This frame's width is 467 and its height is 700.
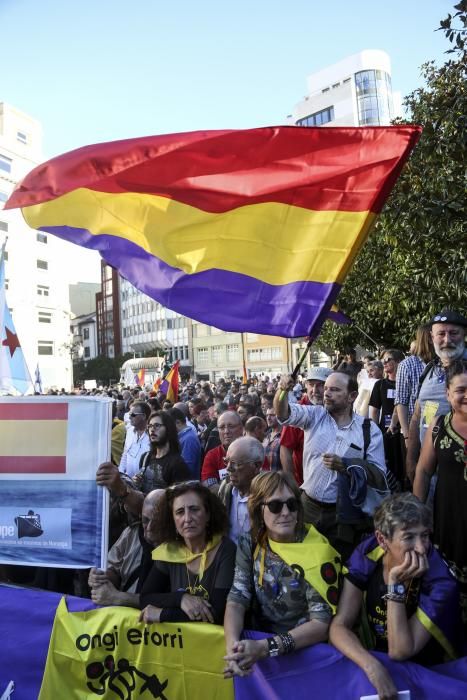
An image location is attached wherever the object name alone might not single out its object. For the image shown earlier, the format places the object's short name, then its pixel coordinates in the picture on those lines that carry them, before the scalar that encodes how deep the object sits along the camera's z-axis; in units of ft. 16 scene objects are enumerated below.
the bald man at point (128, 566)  11.53
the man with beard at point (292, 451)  18.06
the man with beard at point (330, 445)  13.88
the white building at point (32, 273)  191.31
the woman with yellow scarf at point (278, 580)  9.49
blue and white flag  27.78
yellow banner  10.34
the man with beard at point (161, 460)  18.94
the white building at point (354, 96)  258.10
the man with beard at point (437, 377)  14.32
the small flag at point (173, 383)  47.44
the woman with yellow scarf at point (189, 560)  10.64
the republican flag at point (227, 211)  14.53
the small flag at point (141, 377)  87.75
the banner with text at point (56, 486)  11.60
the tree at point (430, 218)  26.14
